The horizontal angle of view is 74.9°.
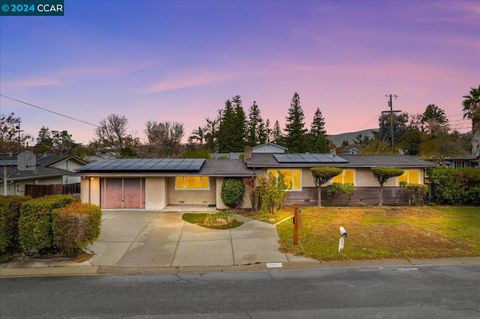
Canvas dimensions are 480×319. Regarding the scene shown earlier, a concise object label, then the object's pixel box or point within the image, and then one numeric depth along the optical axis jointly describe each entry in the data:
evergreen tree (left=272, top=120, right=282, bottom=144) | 87.38
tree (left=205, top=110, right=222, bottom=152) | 67.62
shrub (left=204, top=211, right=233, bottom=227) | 13.65
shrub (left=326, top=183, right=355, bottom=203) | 18.27
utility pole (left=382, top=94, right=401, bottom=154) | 37.05
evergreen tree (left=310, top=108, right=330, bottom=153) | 66.12
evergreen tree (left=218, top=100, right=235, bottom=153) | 64.25
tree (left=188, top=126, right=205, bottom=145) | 68.75
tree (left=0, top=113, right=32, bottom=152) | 46.41
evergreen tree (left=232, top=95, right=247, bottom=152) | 64.44
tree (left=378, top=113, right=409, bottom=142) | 65.06
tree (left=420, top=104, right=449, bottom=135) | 55.20
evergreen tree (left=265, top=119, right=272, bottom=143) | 77.55
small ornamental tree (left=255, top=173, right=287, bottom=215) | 15.98
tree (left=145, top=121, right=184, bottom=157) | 53.31
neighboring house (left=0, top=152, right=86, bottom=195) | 17.26
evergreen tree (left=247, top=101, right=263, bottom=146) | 70.44
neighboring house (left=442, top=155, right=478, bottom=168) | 44.44
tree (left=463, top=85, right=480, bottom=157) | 29.50
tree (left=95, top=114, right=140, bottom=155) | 56.75
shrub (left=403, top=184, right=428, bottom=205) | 18.66
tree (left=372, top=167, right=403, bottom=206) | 17.61
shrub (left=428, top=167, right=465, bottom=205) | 18.50
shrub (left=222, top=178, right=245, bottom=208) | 17.38
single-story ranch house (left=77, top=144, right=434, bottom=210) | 17.81
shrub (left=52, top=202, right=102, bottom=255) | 8.85
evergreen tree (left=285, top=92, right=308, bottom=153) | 63.56
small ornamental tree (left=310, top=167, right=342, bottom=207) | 17.34
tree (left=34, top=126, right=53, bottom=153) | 59.64
